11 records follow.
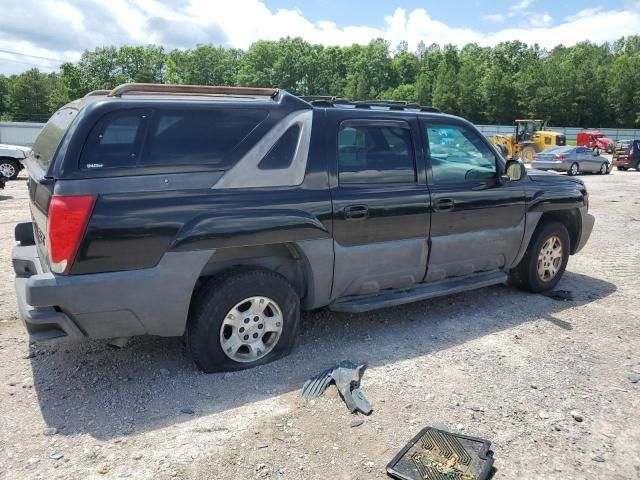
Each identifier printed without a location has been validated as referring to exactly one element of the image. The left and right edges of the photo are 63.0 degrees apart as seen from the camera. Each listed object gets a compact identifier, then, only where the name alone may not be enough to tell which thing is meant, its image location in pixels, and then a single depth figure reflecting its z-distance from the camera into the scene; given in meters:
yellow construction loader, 28.67
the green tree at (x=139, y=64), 102.56
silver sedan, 23.16
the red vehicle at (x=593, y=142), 40.39
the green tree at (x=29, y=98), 84.69
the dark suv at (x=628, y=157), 25.87
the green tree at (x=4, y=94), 88.56
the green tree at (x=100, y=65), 99.00
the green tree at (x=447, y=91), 84.56
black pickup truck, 3.22
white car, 15.72
